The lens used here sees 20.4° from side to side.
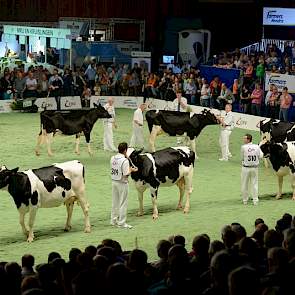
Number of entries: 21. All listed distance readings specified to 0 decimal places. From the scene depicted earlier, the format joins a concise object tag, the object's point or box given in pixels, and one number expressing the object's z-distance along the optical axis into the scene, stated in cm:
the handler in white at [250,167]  1764
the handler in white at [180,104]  2564
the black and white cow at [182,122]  2362
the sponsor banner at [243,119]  2939
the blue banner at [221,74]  3297
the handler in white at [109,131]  2394
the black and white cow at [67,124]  2306
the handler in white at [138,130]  2356
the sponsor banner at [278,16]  3650
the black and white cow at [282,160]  1833
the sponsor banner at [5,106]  3231
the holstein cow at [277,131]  2201
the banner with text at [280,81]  3014
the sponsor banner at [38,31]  3456
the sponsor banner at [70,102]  3341
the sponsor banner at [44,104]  3298
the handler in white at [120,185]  1542
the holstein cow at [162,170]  1631
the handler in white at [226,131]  2305
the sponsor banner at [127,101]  3469
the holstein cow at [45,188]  1454
